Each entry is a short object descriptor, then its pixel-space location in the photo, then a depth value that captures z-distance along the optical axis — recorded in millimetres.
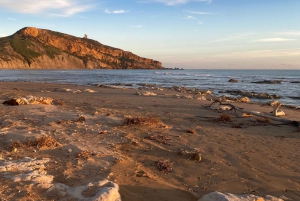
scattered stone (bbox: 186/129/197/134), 8600
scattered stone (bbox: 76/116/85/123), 9102
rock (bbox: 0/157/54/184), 4516
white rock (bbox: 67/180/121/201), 3936
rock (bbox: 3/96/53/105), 11922
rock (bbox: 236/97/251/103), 19006
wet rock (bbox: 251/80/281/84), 42159
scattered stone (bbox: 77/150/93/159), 5879
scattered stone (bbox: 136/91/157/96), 19883
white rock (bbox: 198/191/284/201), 3939
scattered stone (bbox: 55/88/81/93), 21125
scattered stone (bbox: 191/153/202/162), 6145
